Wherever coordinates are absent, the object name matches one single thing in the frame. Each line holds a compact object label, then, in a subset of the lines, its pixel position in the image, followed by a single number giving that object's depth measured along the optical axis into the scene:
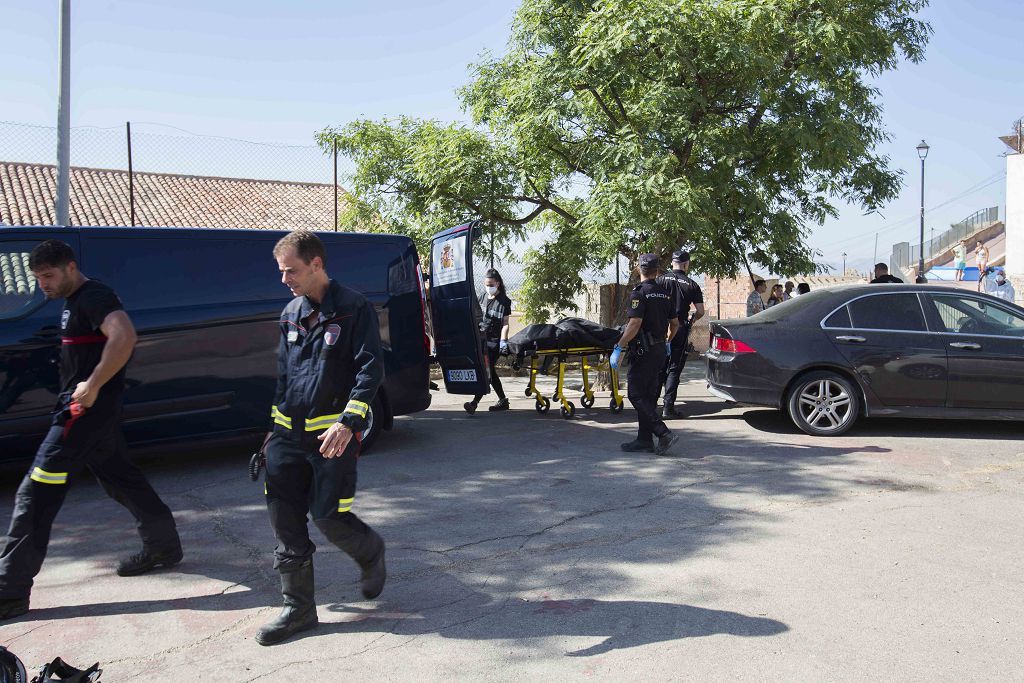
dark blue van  5.79
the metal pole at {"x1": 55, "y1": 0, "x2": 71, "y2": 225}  9.38
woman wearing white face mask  9.99
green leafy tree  11.12
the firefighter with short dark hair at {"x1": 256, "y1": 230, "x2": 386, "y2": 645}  3.63
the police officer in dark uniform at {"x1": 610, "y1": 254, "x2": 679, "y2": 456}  7.20
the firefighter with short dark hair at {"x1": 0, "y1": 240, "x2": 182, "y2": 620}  3.82
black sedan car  7.88
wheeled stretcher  9.31
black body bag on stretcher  9.31
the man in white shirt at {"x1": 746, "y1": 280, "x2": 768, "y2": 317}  14.58
